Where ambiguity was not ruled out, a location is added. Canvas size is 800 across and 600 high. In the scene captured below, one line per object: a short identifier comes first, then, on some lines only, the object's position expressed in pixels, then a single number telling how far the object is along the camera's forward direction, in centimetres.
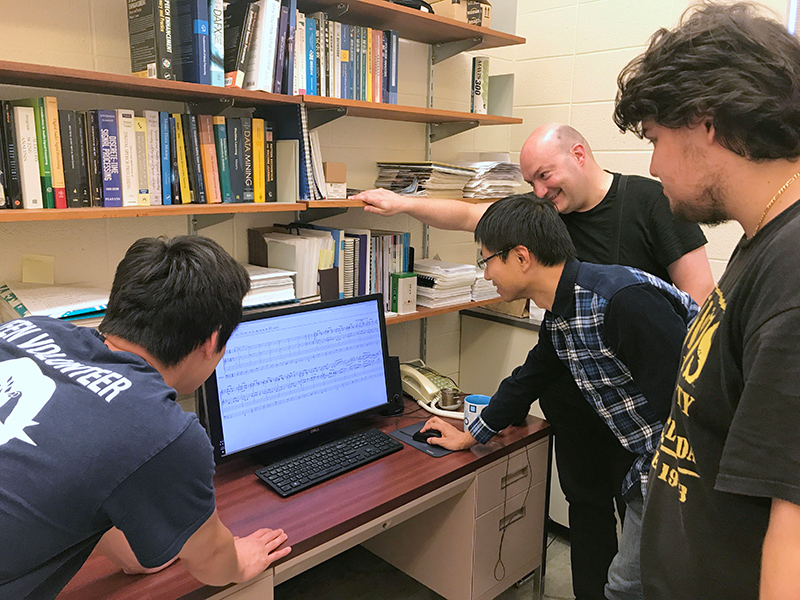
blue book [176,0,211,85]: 162
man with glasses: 147
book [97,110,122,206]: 158
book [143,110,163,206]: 167
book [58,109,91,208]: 154
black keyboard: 173
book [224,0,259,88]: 177
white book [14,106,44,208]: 147
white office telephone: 235
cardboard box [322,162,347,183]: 209
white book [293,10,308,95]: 194
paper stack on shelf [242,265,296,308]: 191
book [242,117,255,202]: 187
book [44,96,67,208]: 151
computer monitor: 177
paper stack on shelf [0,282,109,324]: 154
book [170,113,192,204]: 173
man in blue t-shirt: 89
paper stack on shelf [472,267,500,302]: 270
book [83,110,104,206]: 158
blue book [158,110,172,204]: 169
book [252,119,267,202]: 190
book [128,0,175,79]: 162
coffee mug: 208
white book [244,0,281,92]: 178
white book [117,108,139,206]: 162
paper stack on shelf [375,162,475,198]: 239
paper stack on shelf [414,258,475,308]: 253
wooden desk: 133
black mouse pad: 198
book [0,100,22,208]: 147
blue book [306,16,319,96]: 197
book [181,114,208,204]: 175
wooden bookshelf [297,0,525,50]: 208
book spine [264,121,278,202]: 194
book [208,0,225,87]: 166
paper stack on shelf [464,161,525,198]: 262
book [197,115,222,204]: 178
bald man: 200
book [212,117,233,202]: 181
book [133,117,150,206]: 165
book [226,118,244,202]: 184
